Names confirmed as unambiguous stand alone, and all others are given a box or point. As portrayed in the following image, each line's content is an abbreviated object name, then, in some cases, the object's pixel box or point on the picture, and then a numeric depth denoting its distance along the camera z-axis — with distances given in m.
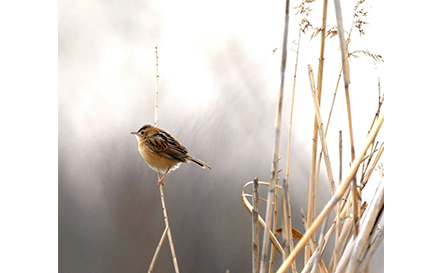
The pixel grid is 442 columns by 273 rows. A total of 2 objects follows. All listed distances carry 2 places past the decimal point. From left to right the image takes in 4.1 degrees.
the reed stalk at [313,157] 6.75
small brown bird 6.92
